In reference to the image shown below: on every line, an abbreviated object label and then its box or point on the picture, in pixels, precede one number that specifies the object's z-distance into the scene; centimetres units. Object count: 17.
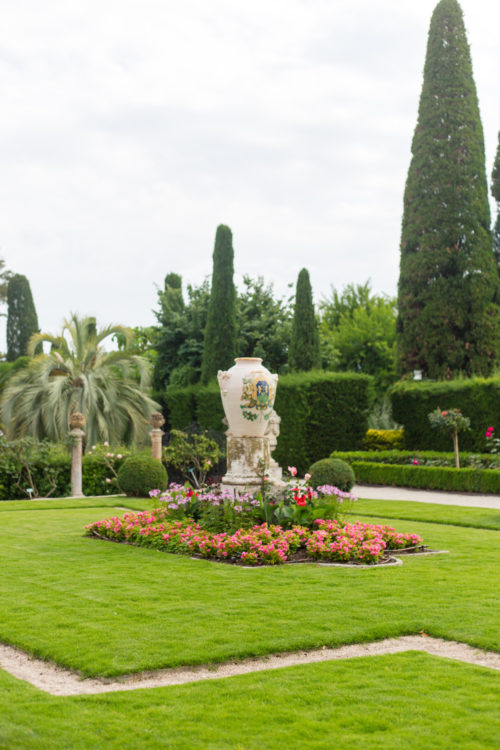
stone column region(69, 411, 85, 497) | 1650
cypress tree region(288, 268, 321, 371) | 2583
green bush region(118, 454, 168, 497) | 1565
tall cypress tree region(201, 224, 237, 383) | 2498
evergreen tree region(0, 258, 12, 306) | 3516
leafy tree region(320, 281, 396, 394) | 3478
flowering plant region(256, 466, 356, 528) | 862
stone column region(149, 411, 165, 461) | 1758
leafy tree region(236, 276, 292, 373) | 2831
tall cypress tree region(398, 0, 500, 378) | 2450
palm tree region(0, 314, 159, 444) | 2083
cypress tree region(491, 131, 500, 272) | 2817
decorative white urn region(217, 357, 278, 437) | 1007
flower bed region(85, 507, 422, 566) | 772
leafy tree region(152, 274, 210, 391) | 2788
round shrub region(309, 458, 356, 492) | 1460
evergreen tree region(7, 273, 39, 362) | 3403
